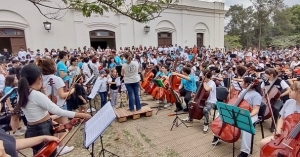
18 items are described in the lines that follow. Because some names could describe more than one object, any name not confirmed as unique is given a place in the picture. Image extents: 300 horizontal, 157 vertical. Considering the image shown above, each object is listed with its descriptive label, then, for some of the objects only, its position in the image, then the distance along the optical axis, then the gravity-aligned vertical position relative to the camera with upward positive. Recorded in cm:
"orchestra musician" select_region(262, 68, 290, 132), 448 -88
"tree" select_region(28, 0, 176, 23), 306 +71
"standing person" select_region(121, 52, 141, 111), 545 -61
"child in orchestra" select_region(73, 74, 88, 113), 544 -108
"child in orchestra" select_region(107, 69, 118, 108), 623 -102
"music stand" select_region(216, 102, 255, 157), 280 -98
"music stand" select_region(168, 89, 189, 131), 505 -179
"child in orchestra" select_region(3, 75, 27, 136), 485 -94
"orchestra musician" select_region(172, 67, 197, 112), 584 -95
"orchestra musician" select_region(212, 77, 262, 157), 343 -94
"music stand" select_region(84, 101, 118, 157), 215 -78
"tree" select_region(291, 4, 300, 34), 3799 +555
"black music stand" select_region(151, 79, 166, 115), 561 -84
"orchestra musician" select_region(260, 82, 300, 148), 272 -83
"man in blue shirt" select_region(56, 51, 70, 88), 523 -28
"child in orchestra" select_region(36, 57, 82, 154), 349 -38
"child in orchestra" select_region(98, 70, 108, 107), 594 -98
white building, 1273 +199
